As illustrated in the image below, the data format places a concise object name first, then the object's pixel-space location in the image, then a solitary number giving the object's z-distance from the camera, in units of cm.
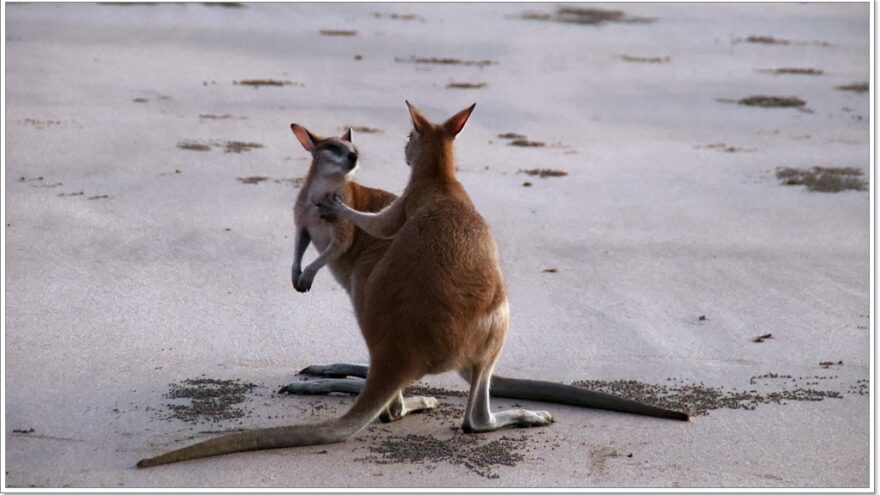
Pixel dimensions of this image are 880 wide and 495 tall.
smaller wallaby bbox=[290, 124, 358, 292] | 1019
